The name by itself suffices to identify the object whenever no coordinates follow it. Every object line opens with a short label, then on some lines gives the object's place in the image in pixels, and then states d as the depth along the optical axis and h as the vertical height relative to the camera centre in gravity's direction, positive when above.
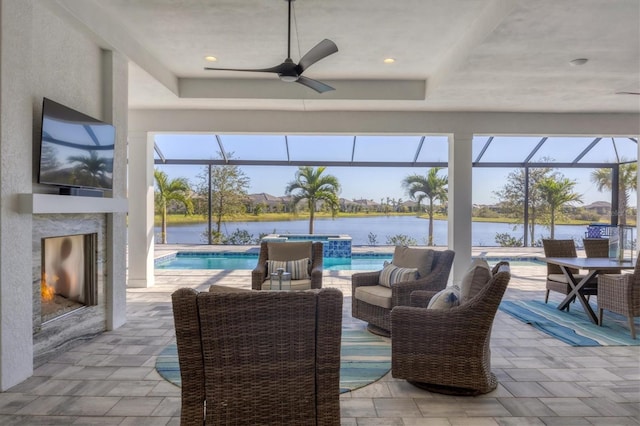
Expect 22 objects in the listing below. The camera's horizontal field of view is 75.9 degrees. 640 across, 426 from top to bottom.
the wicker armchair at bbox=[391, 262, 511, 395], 2.75 -0.92
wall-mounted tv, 3.23 +0.53
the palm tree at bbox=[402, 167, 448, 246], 11.26 +0.66
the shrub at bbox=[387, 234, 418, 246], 11.41 -0.81
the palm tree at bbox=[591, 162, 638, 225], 10.05 +0.72
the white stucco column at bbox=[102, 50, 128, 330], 4.32 +0.26
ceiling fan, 3.60 +1.35
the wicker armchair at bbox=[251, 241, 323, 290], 5.02 -0.53
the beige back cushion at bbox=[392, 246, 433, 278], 4.16 -0.50
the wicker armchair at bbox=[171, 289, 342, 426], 1.93 -0.71
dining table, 4.55 -0.62
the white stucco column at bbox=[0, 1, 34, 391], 2.85 +0.15
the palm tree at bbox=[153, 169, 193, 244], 11.70 +0.50
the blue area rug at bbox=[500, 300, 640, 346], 4.06 -1.26
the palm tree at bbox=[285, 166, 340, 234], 11.06 +0.65
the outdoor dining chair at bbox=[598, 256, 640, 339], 4.06 -0.82
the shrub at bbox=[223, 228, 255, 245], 11.38 -0.77
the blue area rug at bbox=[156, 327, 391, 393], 3.11 -1.27
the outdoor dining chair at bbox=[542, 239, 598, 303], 5.38 -0.56
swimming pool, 8.95 -1.20
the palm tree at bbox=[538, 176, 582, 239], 11.12 +0.54
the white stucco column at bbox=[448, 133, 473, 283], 6.74 +0.23
